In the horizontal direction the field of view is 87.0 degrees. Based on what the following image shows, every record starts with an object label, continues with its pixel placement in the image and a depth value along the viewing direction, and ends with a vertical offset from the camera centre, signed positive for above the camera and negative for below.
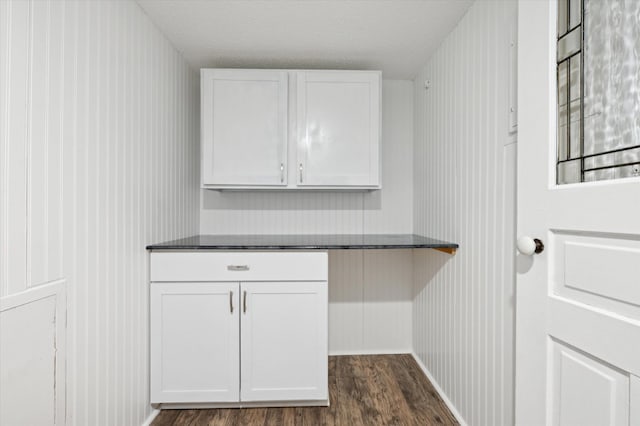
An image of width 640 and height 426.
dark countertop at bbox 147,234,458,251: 1.85 -0.18
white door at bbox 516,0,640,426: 0.71 -0.15
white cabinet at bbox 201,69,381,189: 2.22 +0.56
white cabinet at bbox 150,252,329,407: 1.84 -0.67
